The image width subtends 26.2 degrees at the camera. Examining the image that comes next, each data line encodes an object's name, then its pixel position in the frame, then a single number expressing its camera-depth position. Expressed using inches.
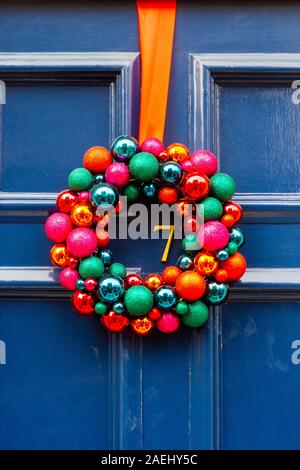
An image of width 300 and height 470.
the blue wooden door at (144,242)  48.2
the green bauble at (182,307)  44.4
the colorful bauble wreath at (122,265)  43.9
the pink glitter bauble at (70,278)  44.7
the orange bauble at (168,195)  45.7
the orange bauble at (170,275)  45.3
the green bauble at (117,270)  45.3
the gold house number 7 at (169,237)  47.8
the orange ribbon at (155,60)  47.4
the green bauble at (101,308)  44.2
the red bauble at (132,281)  44.8
